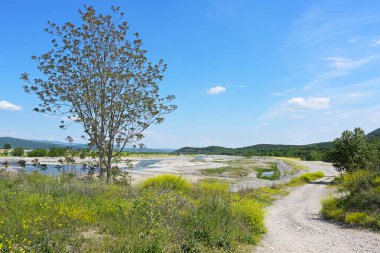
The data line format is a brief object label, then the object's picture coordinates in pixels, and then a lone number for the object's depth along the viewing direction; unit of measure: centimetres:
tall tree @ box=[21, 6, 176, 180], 1719
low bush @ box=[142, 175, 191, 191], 1726
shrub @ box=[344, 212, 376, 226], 1334
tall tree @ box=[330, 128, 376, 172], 3969
